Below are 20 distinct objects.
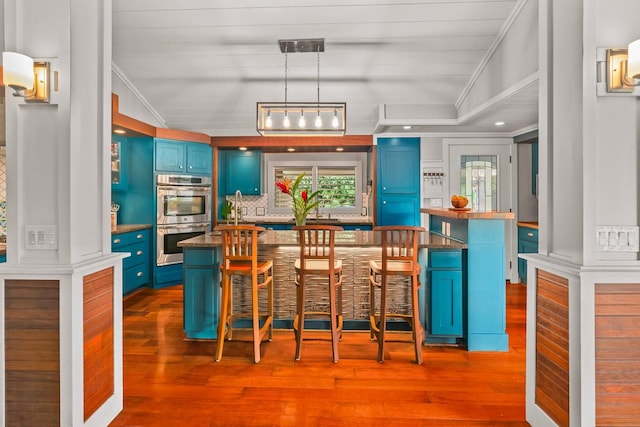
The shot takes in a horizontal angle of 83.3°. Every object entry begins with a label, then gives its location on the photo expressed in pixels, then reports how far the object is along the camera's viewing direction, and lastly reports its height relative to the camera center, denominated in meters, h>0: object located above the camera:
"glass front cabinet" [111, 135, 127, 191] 4.66 +0.61
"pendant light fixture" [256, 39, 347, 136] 3.54 +0.93
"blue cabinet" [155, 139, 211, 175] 4.92 +0.75
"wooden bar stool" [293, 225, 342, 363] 2.61 -0.46
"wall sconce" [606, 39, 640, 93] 1.55 +0.59
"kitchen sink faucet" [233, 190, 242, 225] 5.95 +0.05
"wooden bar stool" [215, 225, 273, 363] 2.67 -0.46
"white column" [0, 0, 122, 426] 1.69 +0.17
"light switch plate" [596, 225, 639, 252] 1.61 -0.13
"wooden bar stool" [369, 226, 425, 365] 2.57 -0.46
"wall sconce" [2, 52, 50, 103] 1.55 +0.59
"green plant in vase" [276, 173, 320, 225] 3.34 +0.02
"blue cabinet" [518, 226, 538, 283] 4.64 -0.46
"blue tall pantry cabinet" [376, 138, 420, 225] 5.39 +0.41
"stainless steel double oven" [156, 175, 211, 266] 4.87 -0.04
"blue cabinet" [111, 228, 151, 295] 4.24 -0.61
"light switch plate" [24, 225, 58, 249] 1.70 -0.13
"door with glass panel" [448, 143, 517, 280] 5.23 +0.46
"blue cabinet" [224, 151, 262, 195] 5.83 +0.60
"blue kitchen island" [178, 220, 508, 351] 2.97 -0.71
